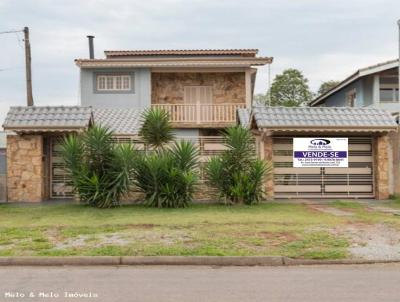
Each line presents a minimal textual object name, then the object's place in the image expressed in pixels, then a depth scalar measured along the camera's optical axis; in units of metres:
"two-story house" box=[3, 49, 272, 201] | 27.03
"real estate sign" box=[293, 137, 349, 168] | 18.30
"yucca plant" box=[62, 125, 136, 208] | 15.80
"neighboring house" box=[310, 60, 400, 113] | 29.20
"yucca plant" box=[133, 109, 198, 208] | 15.77
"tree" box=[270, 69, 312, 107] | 48.56
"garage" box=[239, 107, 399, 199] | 17.78
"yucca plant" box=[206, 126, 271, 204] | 16.28
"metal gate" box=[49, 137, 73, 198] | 18.55
